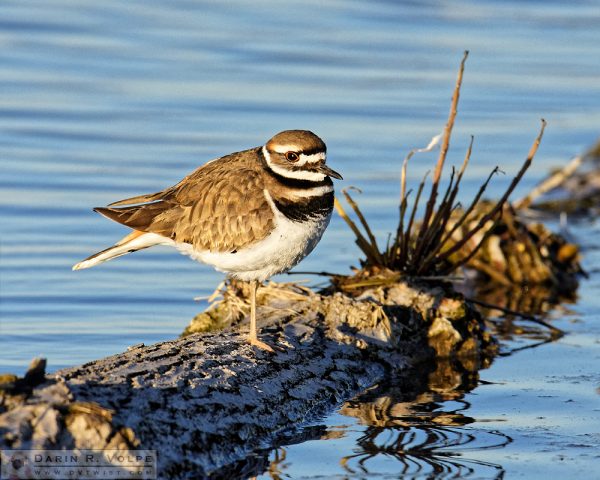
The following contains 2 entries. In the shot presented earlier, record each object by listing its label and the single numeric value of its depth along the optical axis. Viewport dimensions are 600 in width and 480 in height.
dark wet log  10.45
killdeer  14.09
